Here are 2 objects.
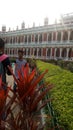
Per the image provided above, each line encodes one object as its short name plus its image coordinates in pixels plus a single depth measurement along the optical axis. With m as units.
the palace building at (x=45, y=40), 14.01
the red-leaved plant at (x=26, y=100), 0.69
